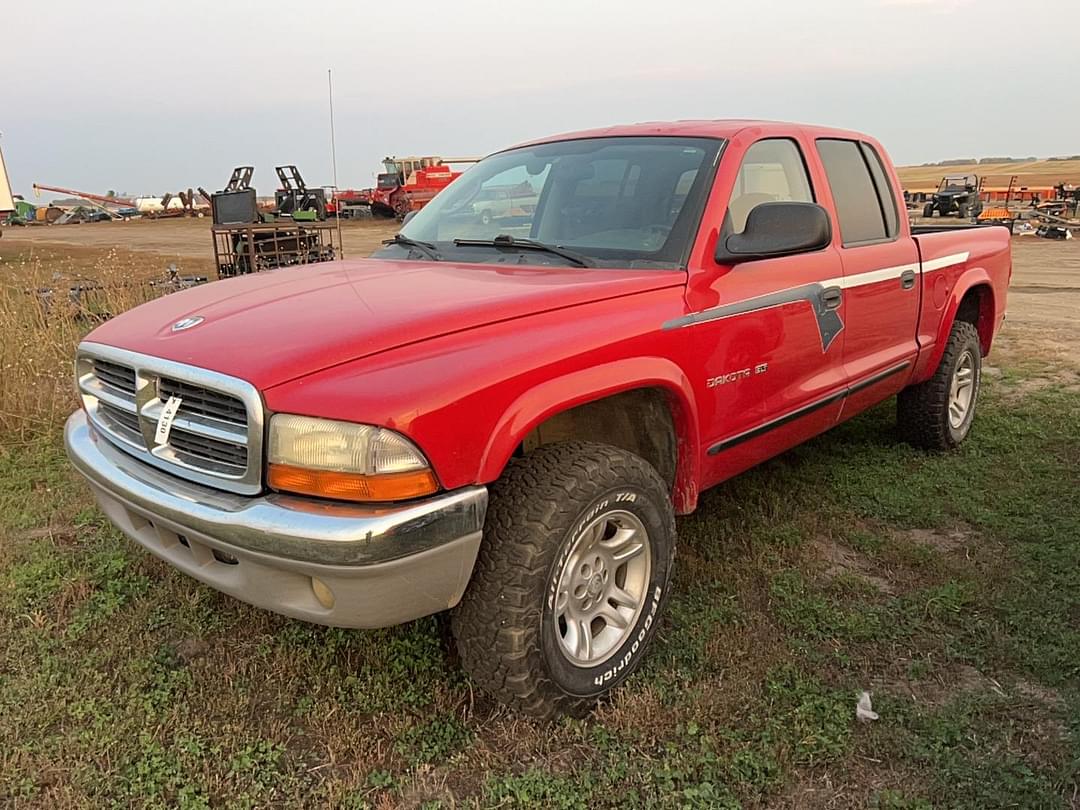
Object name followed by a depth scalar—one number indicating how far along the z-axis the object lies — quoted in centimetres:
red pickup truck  209
